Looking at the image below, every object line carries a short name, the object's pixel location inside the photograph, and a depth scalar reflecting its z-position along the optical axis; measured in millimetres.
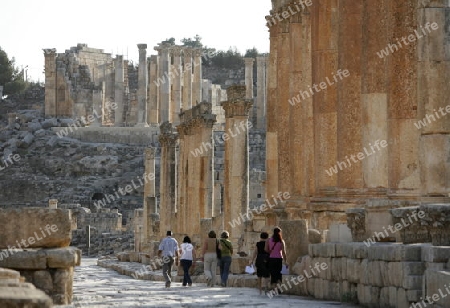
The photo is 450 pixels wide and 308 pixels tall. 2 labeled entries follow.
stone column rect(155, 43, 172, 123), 77750
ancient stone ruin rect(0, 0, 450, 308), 13484
